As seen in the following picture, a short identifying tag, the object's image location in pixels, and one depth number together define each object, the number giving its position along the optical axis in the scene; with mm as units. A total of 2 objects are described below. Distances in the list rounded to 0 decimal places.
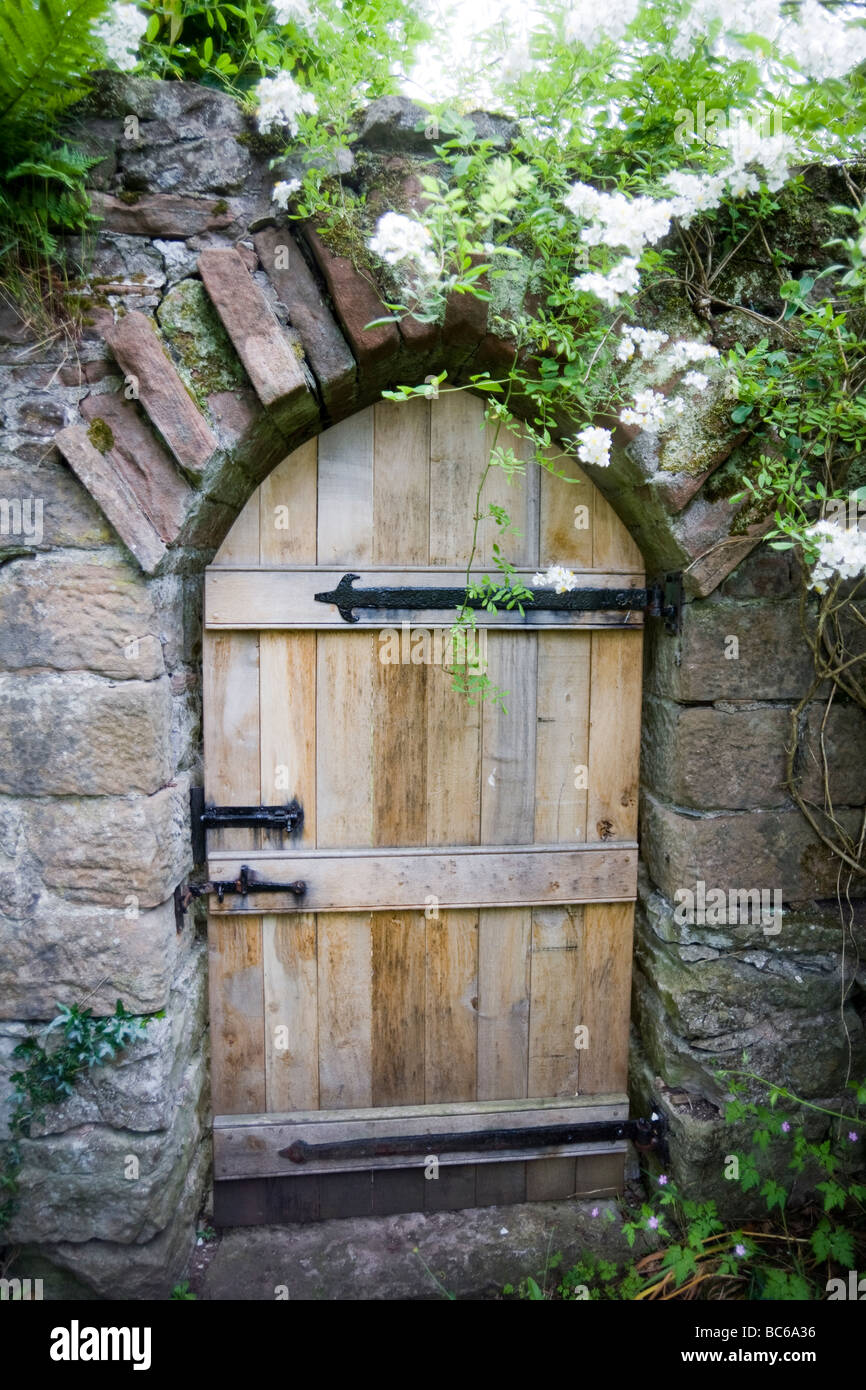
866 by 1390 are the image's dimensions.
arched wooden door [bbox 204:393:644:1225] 2172
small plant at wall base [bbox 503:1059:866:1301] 2021
